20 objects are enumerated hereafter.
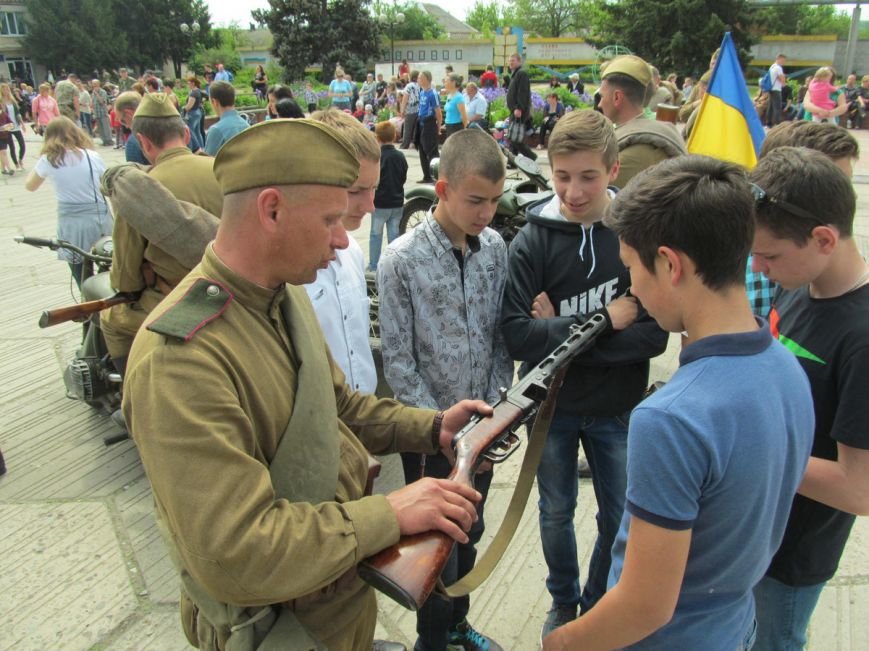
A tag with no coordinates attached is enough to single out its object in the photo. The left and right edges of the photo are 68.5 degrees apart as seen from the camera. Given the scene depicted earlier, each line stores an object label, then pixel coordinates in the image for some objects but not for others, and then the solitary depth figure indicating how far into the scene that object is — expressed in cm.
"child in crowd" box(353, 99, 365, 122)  2041
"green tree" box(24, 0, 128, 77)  5388
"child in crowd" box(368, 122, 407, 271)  730
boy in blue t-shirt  124
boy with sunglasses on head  160
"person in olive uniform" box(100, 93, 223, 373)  343
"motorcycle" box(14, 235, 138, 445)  416
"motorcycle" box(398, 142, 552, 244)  739
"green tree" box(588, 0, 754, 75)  4019
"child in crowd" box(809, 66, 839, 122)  1370
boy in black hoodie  237
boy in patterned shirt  235
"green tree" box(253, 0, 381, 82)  4606
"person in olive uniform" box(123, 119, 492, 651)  125
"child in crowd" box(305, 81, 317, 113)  2328
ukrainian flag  417
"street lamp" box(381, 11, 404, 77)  4016
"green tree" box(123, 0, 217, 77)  5812
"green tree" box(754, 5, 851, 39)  4627
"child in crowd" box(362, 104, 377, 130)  1957
